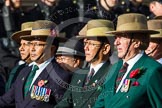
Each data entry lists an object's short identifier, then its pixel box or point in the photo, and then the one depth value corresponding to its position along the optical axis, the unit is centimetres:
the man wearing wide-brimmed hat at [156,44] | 1831
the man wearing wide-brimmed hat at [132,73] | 1442
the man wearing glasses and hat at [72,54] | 1930
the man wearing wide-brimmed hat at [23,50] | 2032
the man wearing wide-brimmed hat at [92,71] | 1697
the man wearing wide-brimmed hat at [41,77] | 1767
